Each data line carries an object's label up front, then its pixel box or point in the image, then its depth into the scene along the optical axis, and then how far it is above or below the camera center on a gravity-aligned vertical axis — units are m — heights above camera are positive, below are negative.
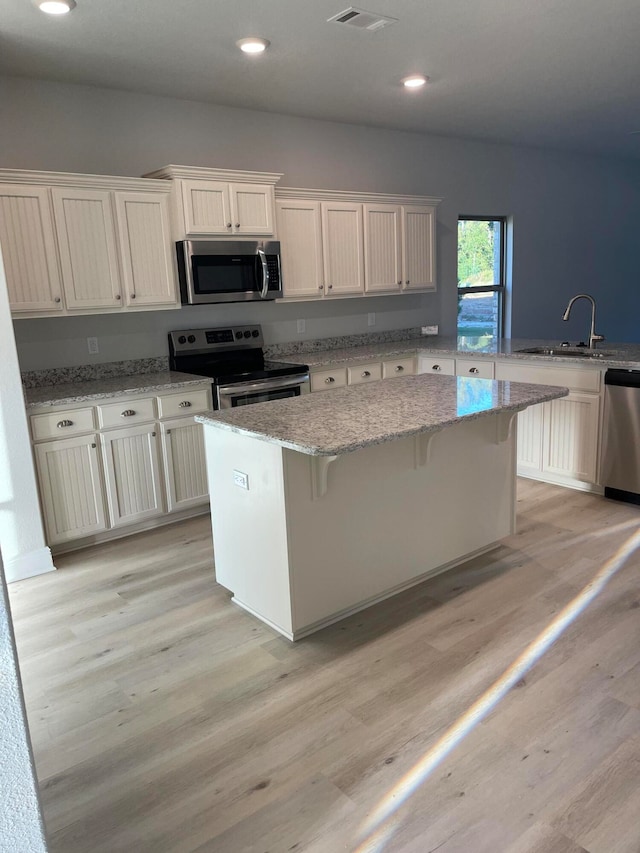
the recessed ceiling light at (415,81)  4.06 +1.32
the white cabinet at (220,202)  4.00 +0.61
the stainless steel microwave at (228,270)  4.10 +0.17
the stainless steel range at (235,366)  4.10 -0.49
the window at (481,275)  6.41 +0.10
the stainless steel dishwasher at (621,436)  3.85 -0.95
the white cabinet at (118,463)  3.50 -0.93
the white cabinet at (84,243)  3.48 +0.34
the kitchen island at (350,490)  2.51 -0.86
